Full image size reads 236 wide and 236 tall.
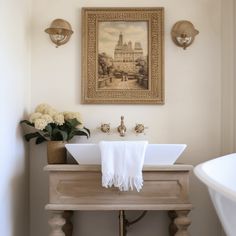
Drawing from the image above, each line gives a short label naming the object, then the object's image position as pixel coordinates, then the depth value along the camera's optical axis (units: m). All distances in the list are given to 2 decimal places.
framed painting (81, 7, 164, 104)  2.43
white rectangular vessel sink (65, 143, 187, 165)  1.96
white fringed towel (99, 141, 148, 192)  1.89
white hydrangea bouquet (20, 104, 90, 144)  2.17
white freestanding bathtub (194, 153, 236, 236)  1.42
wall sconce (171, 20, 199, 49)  2.33
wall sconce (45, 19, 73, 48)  2.30
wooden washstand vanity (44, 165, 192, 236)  1.96
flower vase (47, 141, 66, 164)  2.18
